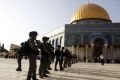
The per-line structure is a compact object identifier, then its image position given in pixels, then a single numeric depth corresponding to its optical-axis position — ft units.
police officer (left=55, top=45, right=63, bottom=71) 14.00
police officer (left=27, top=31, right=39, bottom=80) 7.57
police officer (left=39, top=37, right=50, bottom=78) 9.66
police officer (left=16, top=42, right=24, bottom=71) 12.30
